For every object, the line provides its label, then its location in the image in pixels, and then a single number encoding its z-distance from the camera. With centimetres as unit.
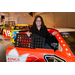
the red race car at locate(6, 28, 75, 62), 147
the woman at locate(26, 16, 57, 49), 219
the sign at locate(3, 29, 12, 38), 695
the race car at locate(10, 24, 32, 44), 830
